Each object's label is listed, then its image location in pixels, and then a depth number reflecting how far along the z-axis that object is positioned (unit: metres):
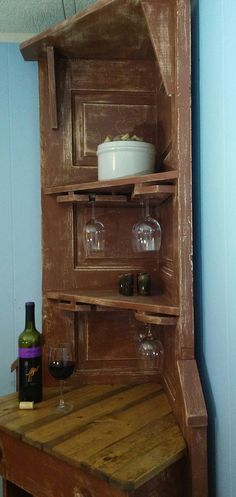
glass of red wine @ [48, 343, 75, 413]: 1.25
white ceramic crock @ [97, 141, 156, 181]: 1.25
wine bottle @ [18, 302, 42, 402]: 1.29
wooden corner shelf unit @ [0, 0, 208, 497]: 1.04
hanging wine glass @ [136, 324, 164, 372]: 1.33
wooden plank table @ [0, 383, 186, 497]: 0.95
